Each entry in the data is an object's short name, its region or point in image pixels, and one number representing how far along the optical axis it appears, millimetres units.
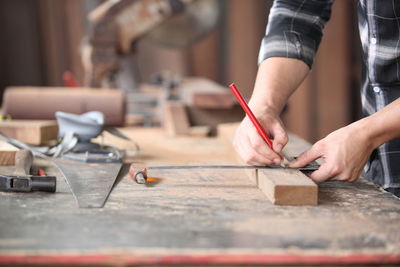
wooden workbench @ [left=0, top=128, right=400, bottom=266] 1650
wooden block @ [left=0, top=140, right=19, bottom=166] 2079
